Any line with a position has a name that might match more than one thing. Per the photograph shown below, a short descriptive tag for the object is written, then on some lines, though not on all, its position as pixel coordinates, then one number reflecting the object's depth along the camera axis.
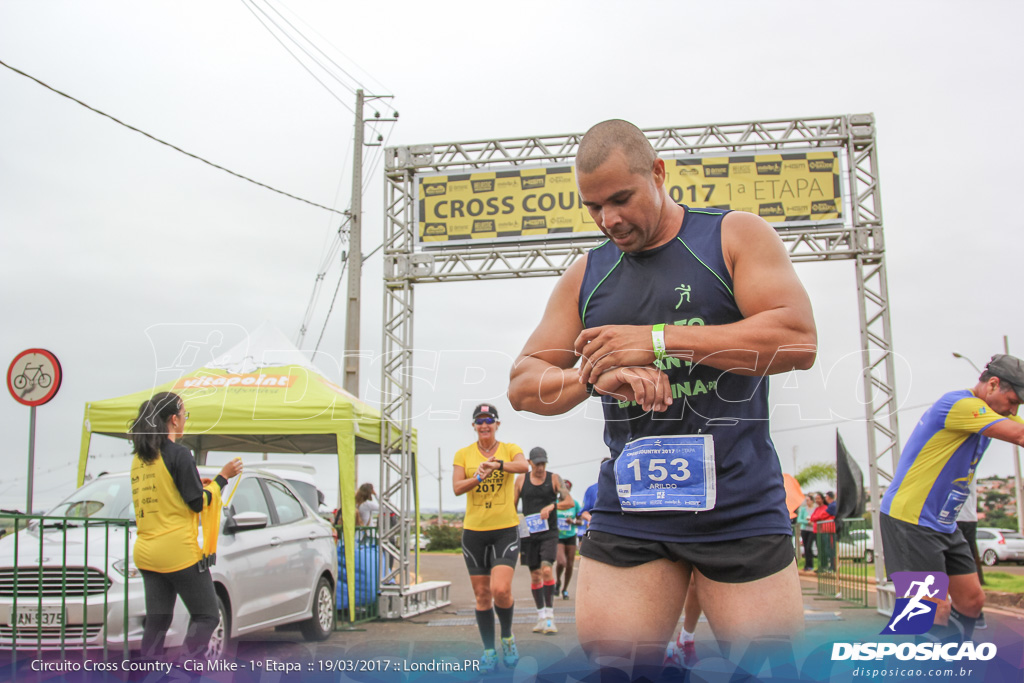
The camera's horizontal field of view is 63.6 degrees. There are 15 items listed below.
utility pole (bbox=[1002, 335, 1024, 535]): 28.40
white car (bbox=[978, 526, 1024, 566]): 23.12
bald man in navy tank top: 1.96
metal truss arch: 10.62
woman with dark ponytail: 5.09
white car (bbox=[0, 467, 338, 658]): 4.68
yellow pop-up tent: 9.40
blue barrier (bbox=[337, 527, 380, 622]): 10.14
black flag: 13.80
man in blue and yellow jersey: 4.42
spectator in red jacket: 13.46
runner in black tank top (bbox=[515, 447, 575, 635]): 9.03
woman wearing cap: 6.59
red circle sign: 6.39
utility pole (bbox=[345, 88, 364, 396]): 18.44
